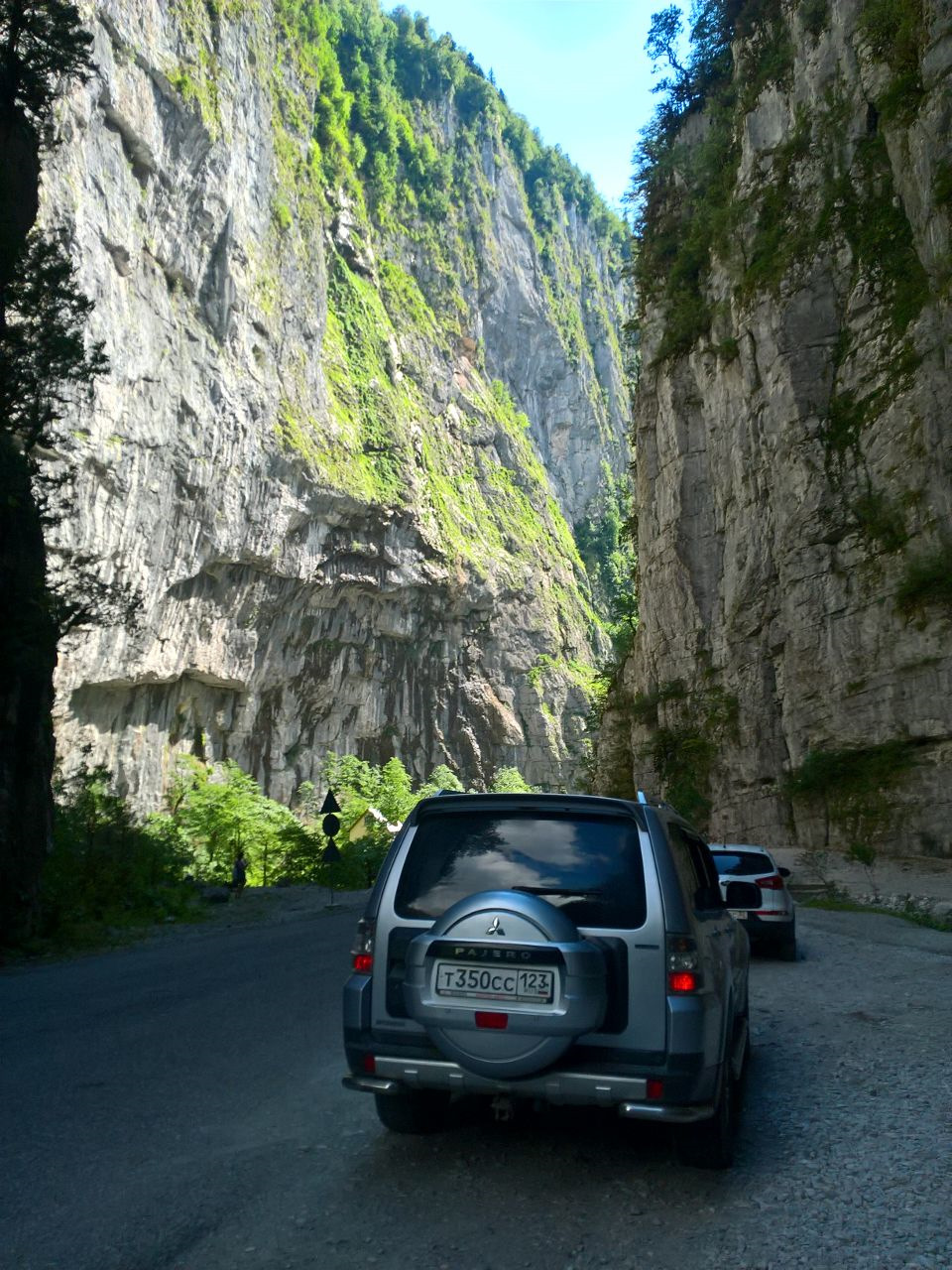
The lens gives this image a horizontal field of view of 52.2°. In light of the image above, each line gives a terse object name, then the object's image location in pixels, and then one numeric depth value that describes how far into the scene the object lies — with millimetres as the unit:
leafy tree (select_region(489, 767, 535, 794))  71812
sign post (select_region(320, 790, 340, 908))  26281
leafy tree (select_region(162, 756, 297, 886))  41906
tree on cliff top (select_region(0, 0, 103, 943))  15047
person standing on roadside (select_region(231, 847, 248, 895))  29078
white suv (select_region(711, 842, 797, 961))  11711
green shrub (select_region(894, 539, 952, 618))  22516
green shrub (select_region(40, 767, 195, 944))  16656
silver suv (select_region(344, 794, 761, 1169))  3926
